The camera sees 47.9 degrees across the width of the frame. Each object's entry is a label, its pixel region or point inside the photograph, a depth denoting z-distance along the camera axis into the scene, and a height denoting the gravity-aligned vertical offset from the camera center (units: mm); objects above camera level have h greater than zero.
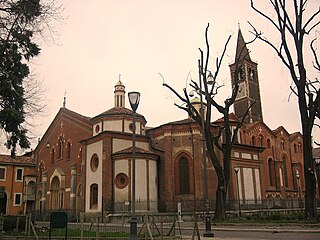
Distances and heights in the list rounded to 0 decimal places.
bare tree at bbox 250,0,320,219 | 20734 +6364
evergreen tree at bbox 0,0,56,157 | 15827 +6095
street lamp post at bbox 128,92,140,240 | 10712 +632
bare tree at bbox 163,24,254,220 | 25578 +5029
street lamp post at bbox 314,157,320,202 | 31634 +2656
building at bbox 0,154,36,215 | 46969 +2025
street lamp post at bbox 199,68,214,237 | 16169 -1235
